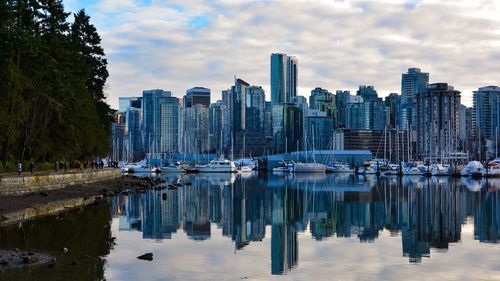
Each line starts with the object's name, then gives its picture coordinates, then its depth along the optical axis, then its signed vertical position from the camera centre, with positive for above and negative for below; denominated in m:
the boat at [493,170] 146.75 -3.92
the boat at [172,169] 181.49 -3.96
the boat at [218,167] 181.00 -3.55
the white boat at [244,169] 190.29 -4.40
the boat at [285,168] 190.49 -4.27
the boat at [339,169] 182.25 -4.27
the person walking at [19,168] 55.18 -1.10
